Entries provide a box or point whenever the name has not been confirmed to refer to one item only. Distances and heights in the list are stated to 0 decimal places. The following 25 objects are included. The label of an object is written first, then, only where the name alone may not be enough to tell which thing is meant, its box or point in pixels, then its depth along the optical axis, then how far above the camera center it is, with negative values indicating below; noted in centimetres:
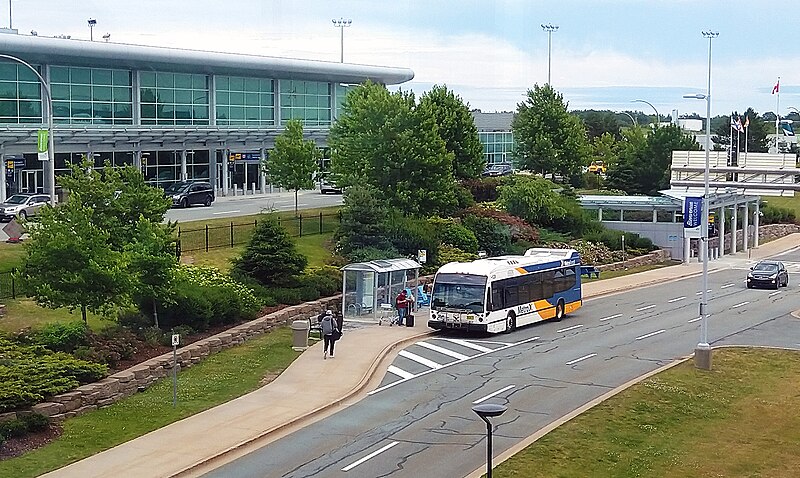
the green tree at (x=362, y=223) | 4919 -369
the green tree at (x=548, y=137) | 9006 +35
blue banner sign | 3603 -243
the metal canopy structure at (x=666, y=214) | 7131 -474
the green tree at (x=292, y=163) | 6406 -132
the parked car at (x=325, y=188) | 8519 -371
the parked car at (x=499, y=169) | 10820 -295
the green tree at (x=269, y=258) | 4112 -441
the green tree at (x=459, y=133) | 7031 +50
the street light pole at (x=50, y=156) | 3453 -54
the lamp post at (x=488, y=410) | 1757 -431
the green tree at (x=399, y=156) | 5838 -83
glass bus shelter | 4138 -566
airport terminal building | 6900 +247
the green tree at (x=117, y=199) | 3262 -179
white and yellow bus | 3928 -563
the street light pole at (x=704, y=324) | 3288 -555
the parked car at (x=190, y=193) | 6769 -330
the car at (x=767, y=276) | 5659 -690
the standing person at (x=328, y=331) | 3319 -573
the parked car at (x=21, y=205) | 5584 -338
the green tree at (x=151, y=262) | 3105 -344
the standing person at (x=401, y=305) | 4097 -608
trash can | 3462 -612
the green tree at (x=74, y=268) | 2891 -339
